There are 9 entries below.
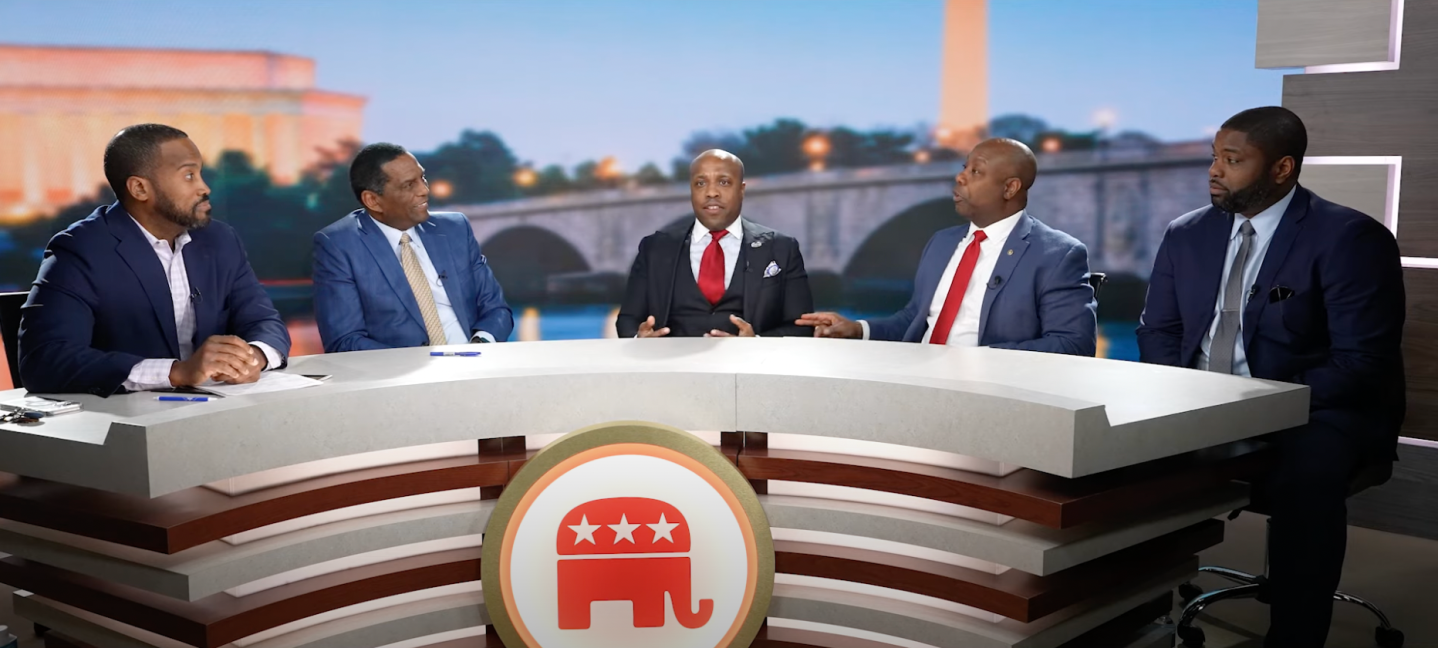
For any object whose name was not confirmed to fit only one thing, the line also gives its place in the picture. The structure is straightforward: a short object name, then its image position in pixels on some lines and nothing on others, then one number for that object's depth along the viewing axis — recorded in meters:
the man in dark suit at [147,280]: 2.36
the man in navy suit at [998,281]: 3.24
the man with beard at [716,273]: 3.64
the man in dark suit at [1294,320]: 2.52
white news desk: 1.75
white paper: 2.00
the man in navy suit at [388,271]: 3.47
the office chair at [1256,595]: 2.75
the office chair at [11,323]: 3.07
